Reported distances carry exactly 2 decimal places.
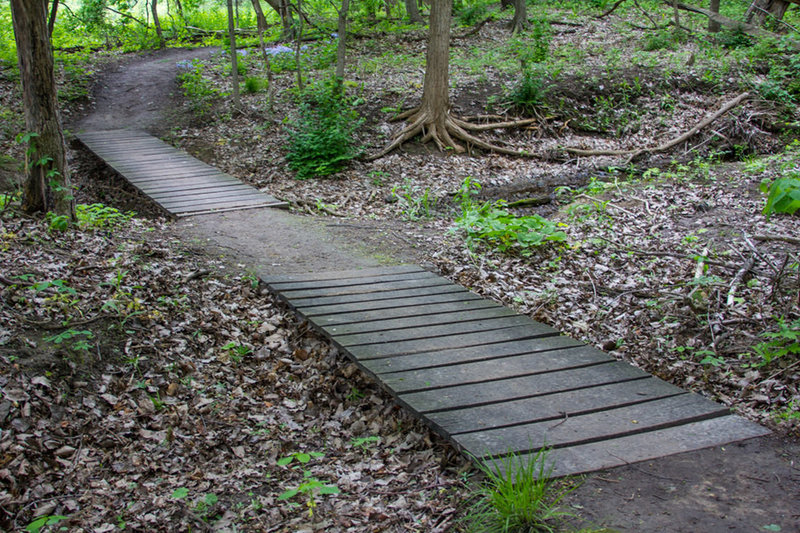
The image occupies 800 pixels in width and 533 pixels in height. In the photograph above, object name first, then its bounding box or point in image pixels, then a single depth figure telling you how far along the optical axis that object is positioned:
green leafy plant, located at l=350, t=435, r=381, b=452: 4.17
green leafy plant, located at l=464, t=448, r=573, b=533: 2.96
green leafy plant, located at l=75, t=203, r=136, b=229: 7.12
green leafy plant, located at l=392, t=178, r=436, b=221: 9.44
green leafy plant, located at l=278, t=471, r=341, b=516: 3.33
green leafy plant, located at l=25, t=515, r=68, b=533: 3.18
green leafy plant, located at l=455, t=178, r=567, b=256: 7.12
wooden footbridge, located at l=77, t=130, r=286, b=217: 8.85
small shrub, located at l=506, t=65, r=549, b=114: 13.16
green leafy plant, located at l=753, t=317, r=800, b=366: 4.30
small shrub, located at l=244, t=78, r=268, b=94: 14.25
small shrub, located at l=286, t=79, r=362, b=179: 11.06
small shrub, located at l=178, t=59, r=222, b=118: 13.83
